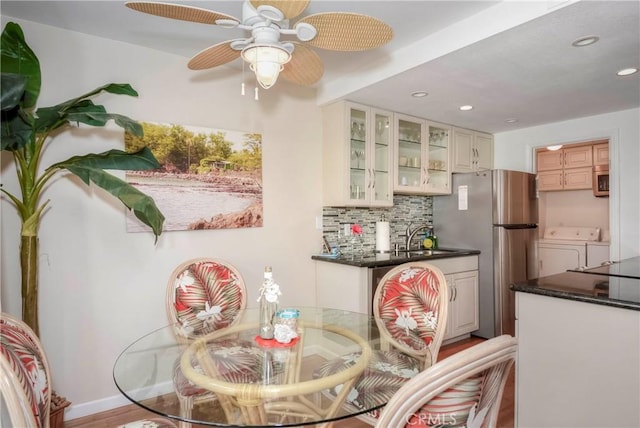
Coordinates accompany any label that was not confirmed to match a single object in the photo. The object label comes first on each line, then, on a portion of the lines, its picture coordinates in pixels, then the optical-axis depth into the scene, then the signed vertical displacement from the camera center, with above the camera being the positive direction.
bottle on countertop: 4.15 -0.26
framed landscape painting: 2.60 +0.30
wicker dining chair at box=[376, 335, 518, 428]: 0.73 -0.35
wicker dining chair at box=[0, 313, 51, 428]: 0.84 -0.42
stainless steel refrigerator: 3.76 -0.17
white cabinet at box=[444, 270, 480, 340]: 3.63 -0.88
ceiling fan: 1.49 +0.81
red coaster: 1.60 -0.54
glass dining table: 1.24 -0.58
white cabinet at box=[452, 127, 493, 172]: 4.20 +0.77
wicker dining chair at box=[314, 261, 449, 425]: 1.42 -0.57
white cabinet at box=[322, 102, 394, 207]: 3.35 +0.57
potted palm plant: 1.87 +0.34
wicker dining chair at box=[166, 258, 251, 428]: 1.97 -0.46
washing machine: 5.09 -0.47
